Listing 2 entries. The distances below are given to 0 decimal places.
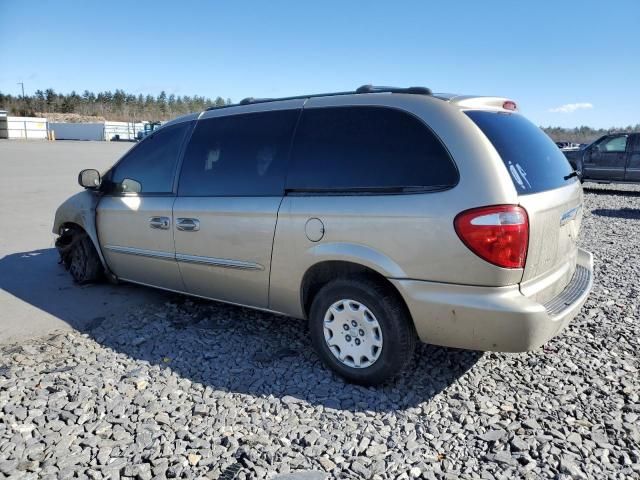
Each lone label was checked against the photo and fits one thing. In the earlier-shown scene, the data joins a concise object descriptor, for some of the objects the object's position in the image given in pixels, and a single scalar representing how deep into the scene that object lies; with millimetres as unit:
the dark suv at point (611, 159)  14422
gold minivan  2734
